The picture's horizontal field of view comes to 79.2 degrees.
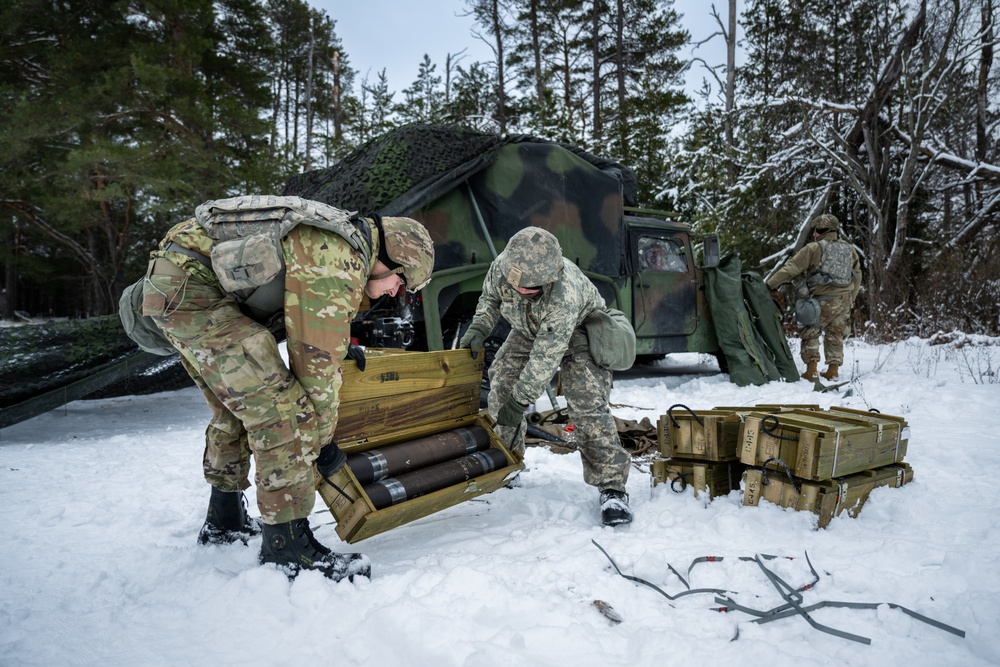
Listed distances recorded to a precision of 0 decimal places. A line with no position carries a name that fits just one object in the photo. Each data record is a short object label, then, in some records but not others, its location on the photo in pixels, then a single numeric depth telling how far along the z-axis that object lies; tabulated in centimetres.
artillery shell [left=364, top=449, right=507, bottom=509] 256
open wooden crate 248
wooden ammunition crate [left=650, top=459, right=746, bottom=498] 327
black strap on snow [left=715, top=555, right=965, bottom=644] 196
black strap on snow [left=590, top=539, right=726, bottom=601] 226
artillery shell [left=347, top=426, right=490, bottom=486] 263
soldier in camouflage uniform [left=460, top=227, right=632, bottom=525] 298
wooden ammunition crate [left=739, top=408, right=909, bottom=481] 284
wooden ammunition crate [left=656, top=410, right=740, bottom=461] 323
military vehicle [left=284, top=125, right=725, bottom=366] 519
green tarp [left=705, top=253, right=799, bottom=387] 707
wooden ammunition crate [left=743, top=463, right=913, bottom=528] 285
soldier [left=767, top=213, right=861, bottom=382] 699
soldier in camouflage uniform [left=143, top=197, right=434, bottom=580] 221
